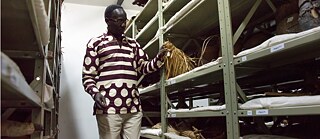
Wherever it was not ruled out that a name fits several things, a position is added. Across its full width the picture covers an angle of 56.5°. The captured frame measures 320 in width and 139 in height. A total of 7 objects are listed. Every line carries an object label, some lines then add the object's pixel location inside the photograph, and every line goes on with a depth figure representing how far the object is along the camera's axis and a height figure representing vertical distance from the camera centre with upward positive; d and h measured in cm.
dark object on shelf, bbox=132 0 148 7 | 377 +105
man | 244 +7
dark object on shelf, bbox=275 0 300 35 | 161 +36
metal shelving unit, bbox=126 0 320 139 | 149 +15
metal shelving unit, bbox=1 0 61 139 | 117 +21
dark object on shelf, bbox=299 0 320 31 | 138 +31
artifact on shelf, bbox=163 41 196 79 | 255 +19
